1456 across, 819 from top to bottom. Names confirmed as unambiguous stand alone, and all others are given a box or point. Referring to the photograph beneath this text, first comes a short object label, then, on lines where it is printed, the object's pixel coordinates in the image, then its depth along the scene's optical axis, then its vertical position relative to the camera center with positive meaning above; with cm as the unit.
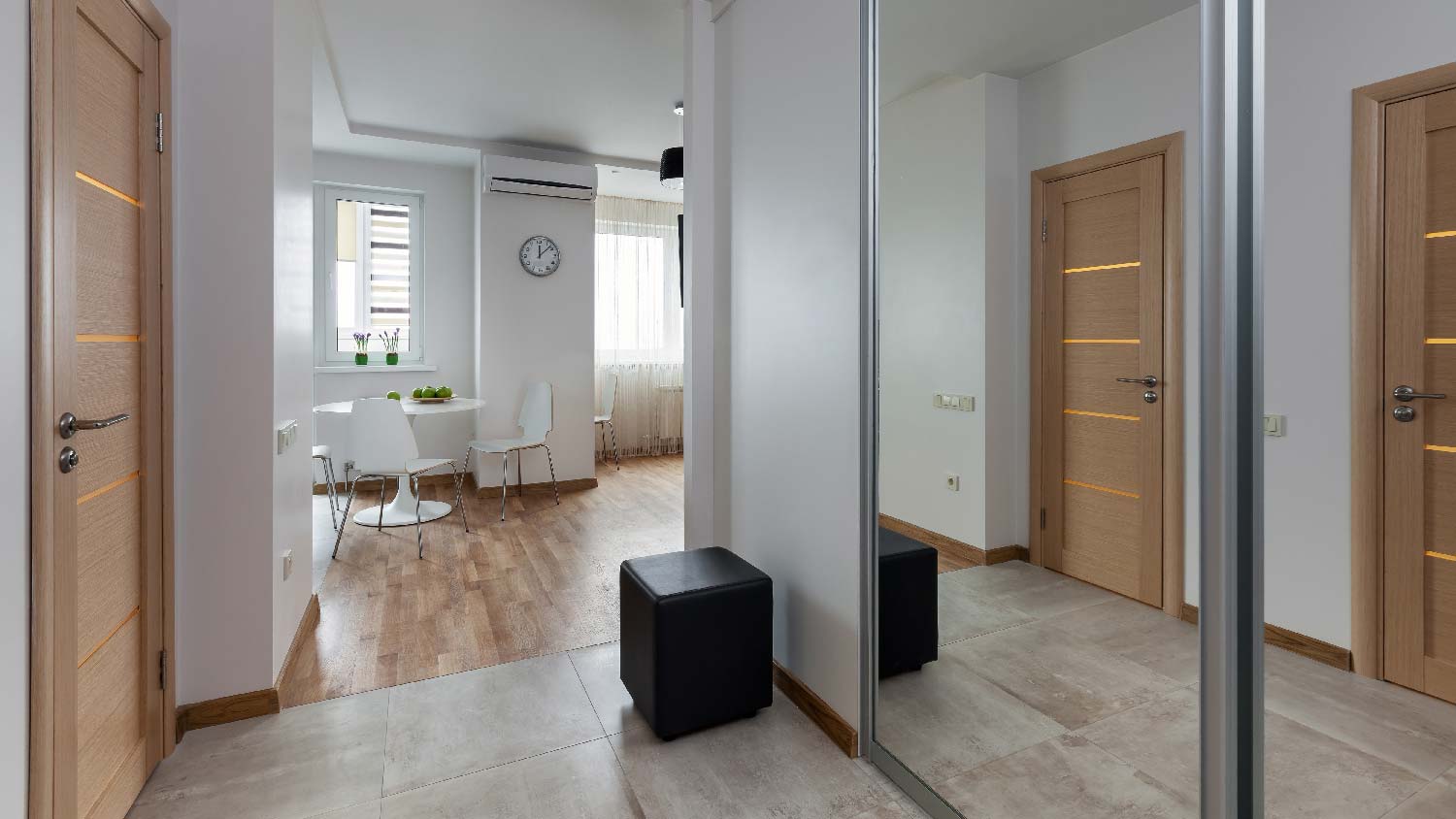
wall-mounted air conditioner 537 +171
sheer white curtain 733 +85
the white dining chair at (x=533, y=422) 523 -15
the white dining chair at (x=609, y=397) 686 +6
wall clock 564 +116
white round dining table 462 -68
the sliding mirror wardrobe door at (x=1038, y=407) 123 -1
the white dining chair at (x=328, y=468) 462 -44
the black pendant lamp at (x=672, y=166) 452 +149
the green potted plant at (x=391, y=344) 605 +50
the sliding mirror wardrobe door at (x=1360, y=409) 91 -1
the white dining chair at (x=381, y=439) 421 -21
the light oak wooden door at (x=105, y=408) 142 -1
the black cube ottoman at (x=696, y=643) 208 -72
